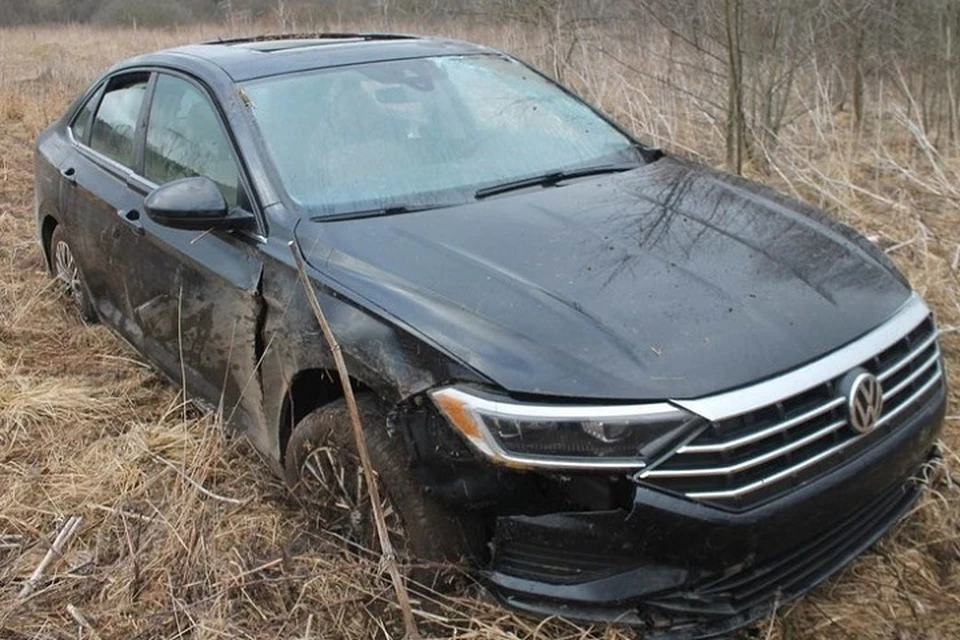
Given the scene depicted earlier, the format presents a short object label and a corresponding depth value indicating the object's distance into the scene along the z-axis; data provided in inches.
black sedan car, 84.2
